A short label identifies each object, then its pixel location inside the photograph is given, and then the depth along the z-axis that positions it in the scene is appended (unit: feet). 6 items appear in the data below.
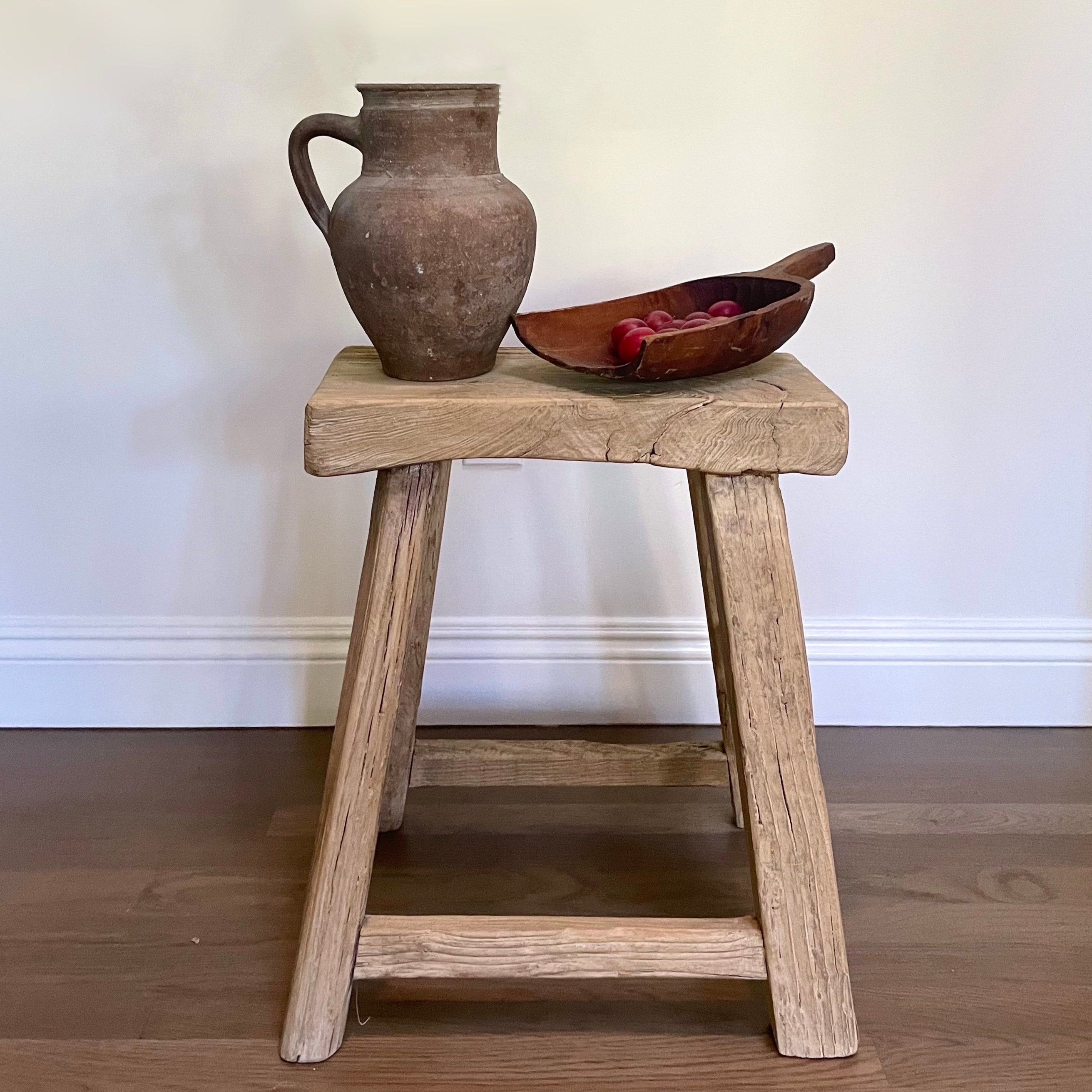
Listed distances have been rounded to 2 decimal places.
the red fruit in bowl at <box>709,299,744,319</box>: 3.61
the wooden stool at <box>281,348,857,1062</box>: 3.14
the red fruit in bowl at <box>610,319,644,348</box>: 3.49
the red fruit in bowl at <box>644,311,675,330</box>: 3.54
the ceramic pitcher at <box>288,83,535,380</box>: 3.22
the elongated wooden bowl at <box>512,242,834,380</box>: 3.14
